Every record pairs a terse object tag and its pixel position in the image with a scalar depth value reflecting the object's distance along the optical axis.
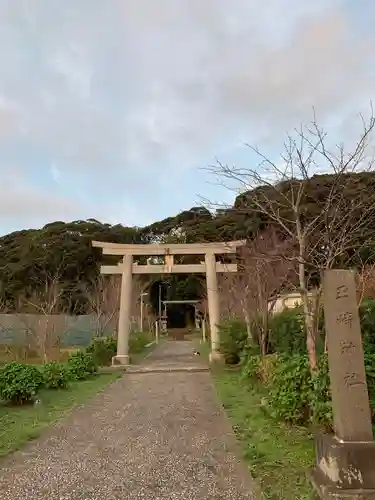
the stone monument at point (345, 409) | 3.46
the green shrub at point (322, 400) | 4.79
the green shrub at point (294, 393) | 5.59
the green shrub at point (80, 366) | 12.14
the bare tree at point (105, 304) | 22.70
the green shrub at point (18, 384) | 8.14
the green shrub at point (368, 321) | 7.61
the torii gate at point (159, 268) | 16.34
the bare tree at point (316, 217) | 5.88
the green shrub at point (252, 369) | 9.93
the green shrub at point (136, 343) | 21.86
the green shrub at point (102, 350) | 16.61
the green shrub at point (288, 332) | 9.99
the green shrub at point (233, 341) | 14.55
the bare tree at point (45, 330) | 16.18
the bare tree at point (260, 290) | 11.81
